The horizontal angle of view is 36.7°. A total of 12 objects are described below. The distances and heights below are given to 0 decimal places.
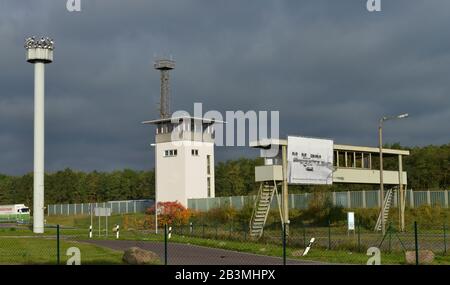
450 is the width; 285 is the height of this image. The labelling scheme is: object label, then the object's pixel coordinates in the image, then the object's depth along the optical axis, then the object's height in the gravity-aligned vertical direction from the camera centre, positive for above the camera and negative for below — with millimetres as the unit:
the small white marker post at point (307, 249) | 32959 -2904
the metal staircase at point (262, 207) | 49344 -1248
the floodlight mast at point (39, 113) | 70688 +8545
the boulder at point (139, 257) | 27375 -2667
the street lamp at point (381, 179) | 45988 +682
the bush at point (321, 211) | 68562 -2297
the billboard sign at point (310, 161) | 50312 +2212
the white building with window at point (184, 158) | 88125 +4315
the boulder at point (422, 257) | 27719 -2827
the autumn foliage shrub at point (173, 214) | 75806 -2600
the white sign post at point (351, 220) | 38575 -1766
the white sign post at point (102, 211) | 53250 -1542
